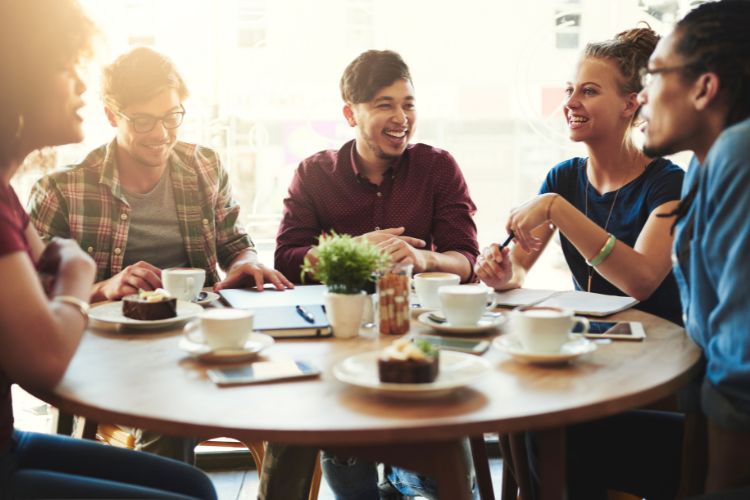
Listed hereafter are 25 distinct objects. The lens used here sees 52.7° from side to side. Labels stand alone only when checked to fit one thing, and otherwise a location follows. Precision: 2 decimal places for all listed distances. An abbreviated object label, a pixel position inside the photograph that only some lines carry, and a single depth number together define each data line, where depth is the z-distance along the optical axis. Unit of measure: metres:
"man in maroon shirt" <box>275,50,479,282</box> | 2.40
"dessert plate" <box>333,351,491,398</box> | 1.09
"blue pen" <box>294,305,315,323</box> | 1.55
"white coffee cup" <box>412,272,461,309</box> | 1.72
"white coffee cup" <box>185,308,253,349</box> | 1.29
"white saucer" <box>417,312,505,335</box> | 1.49
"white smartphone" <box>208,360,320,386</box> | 1.18
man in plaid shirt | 2.13
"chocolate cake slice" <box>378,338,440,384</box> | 1.11
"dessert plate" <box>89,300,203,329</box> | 1.52
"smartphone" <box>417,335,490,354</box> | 1.36
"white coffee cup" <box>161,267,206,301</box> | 1.74
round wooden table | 1.01
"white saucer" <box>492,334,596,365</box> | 1.26
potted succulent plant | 1.47
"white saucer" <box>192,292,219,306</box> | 1.76
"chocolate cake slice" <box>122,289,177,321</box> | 1.54
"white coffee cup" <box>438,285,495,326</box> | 1.48
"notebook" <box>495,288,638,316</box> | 1.71
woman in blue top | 1.85
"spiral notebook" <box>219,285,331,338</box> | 1.49
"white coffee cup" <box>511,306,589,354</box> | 1.27
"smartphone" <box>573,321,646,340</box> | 1.47
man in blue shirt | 1.20
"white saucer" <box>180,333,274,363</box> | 1.29
